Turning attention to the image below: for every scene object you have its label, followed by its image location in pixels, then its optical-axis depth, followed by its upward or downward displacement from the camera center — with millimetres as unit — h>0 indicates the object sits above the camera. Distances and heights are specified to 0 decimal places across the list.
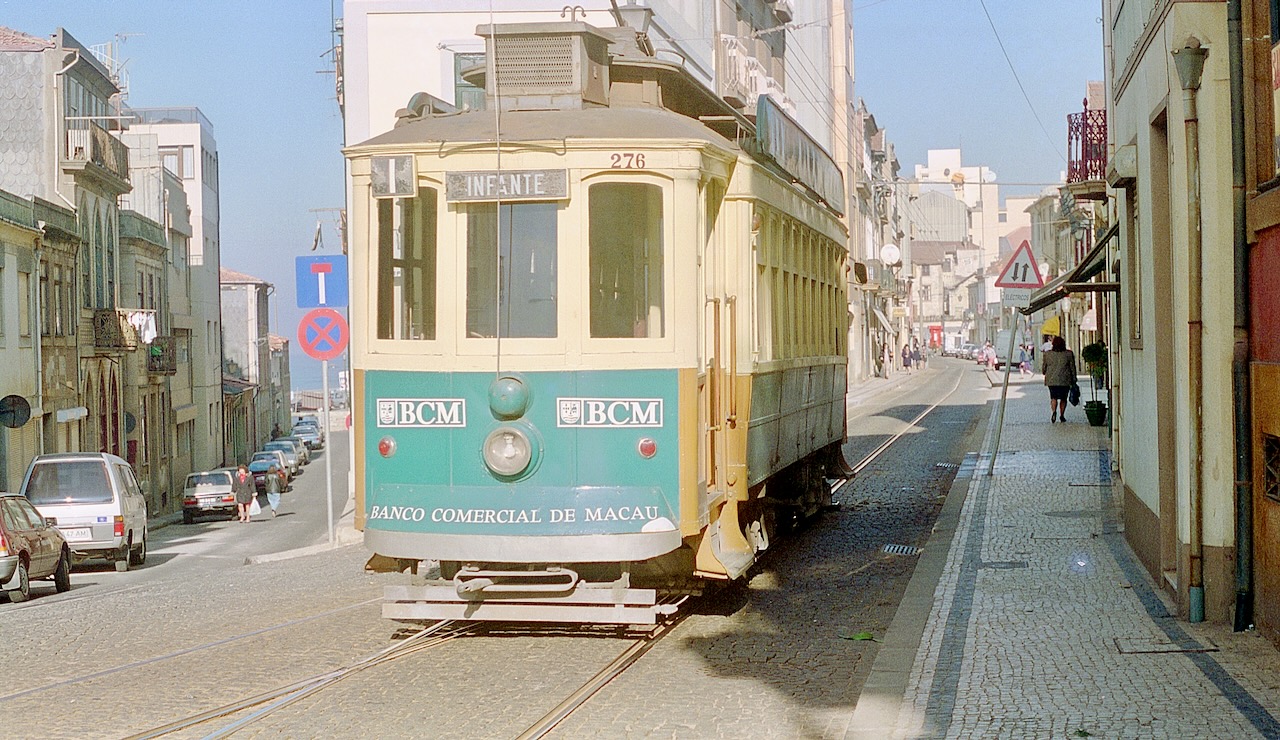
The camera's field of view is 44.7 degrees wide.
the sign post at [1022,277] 19906 +1054
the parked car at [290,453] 64688 -3501
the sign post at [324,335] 17422 +408
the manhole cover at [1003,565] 12586 -1687
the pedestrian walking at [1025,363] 62344 -182
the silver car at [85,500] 22578 -1827
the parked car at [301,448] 72000 -3616
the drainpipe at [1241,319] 9117 +211
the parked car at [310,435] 83356 -3457
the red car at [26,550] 16312 -1917
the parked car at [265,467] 50500 -3372
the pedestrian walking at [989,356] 74719 +176
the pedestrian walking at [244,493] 43594 -3377
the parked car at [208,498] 44781 -3589
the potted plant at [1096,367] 28375 -181
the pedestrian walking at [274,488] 50250 -4044
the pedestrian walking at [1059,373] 29812 -290
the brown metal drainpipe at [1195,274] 9438 +498
